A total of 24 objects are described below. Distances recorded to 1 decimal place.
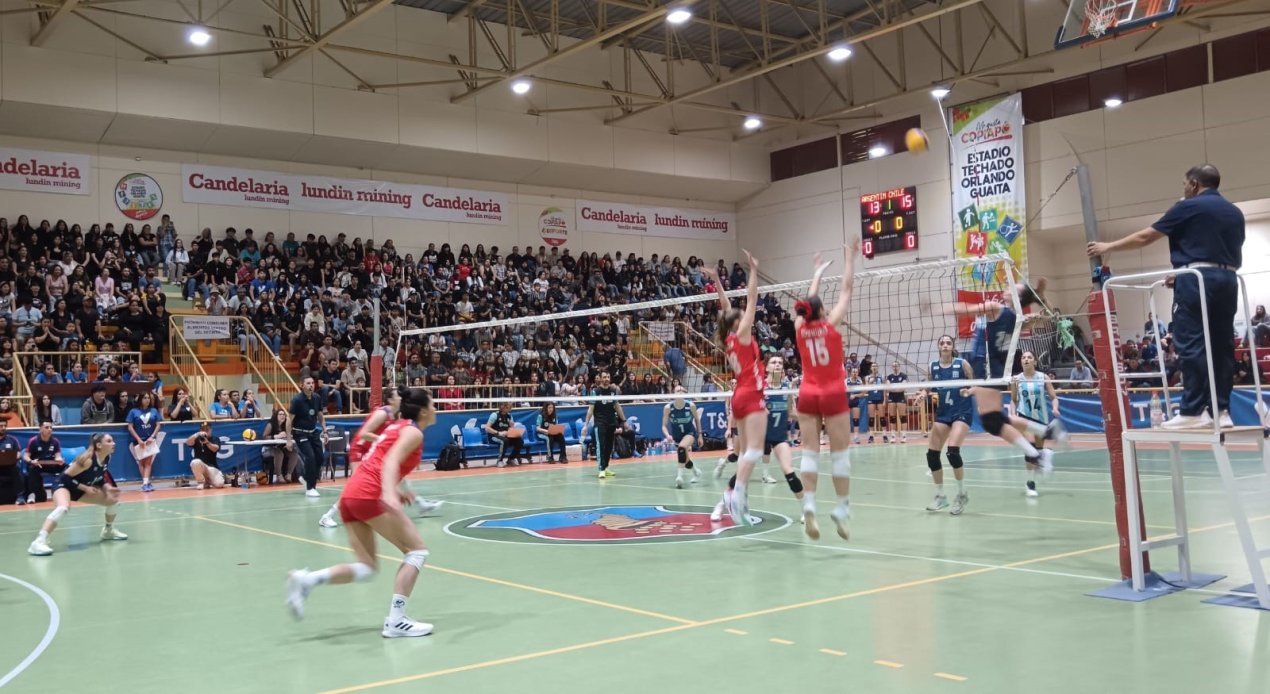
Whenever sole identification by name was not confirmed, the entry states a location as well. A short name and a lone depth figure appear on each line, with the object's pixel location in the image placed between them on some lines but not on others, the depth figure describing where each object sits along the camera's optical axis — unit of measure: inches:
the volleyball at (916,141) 479.0
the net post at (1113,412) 294.2
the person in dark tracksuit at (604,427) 730.8
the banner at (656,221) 1408.7
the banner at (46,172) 1014.4
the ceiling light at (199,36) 924.6
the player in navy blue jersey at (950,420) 482.6
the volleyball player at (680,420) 714.1
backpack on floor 855.7
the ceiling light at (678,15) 898.7
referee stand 261.1
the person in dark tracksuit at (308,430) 604.4
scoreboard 1320.1
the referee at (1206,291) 267.9
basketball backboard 593.6
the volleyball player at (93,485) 452.1
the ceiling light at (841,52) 1017.5
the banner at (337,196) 1130.0
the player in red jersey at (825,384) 351.6
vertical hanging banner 1207.6
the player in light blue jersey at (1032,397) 533.3
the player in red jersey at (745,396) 396.2
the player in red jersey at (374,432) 358.0
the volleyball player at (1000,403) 483.8
